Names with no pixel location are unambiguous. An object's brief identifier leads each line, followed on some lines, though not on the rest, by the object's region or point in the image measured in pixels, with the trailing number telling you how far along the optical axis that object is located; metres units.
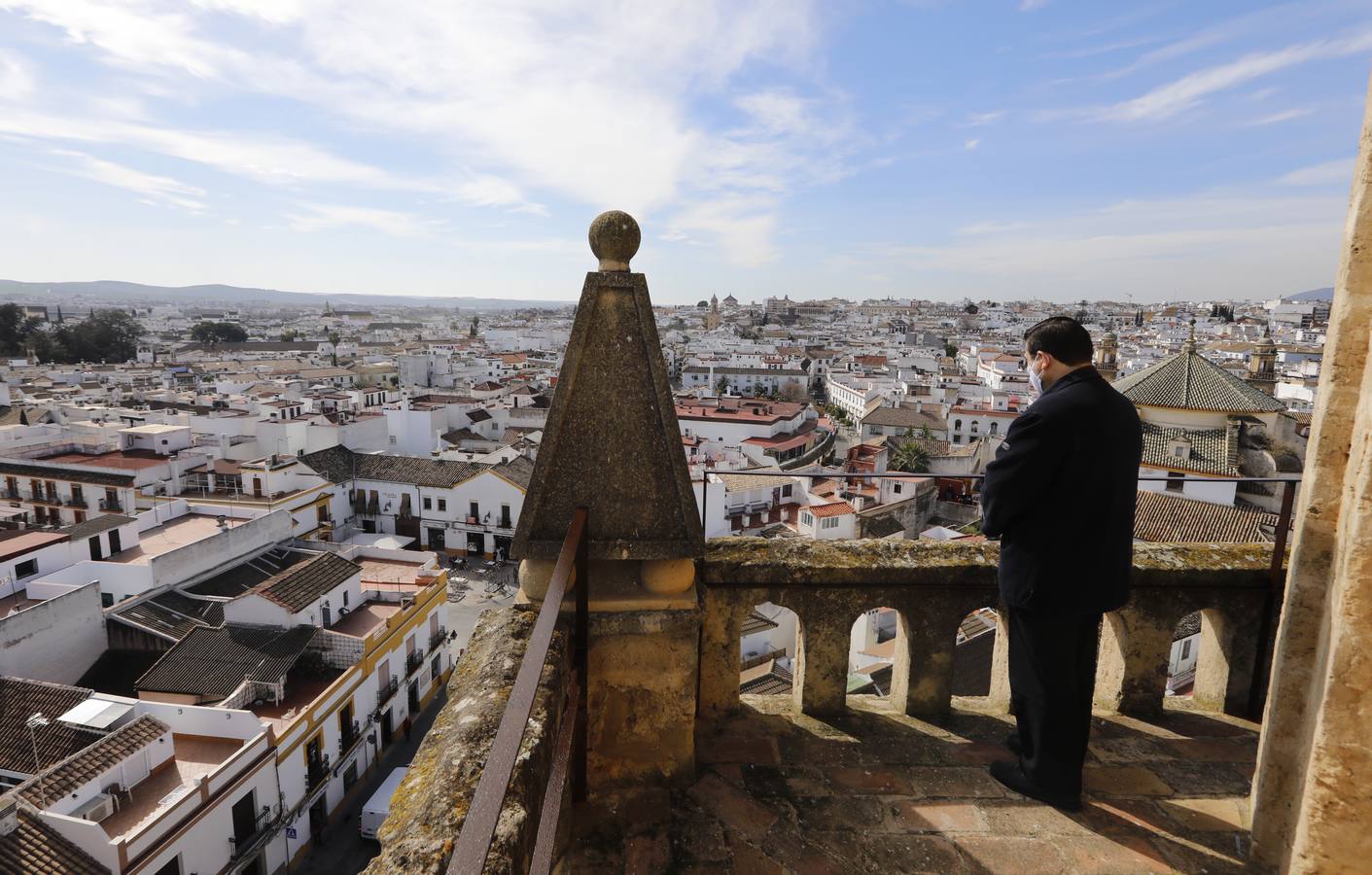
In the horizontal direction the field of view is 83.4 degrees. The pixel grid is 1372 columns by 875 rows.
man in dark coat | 2.77
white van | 15.70
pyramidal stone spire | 2.89
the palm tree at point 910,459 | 42.53
